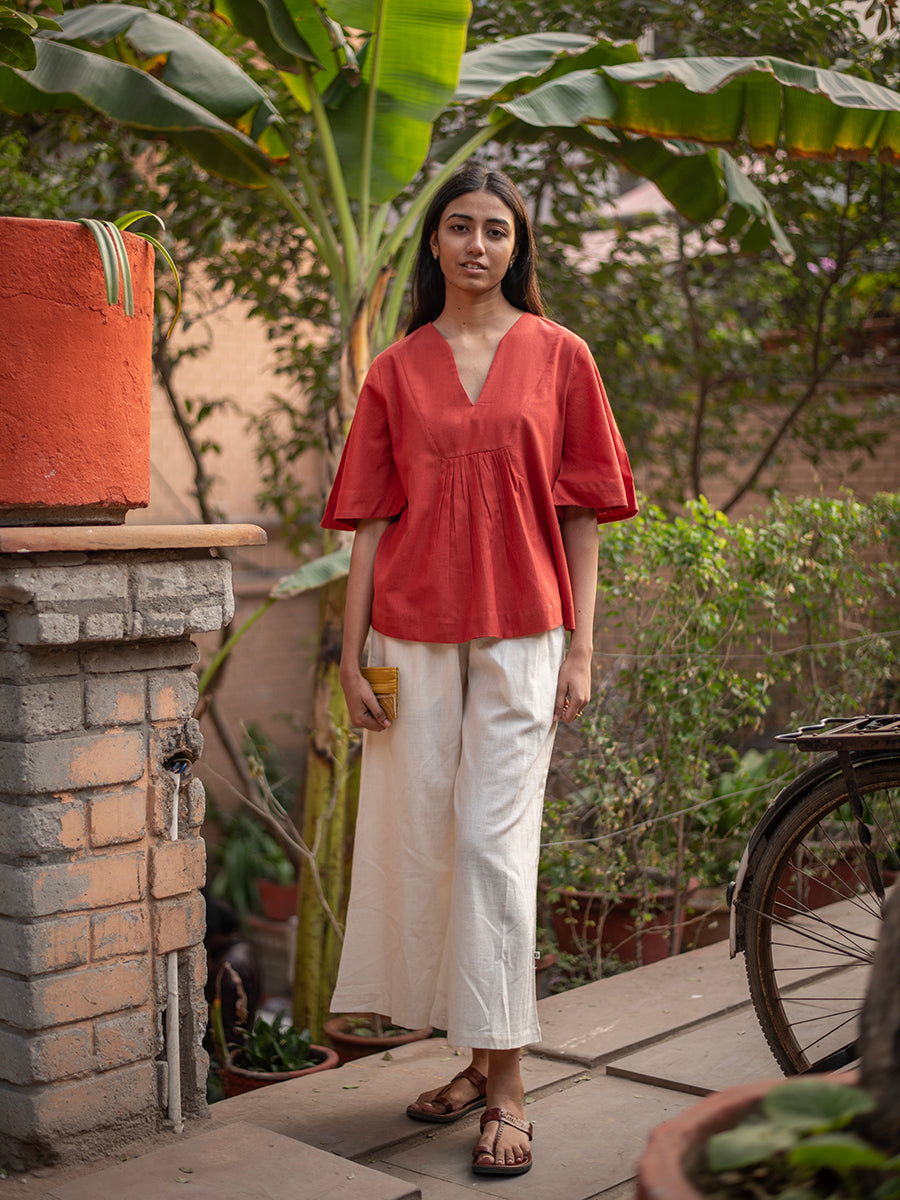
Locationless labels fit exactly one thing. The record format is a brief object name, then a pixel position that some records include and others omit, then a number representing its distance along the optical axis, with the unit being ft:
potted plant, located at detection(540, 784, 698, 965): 13.34
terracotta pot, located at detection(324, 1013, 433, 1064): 11.32
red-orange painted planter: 7.55
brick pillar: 7.59
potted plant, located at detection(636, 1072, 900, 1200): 3.90
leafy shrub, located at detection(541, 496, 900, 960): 13.34
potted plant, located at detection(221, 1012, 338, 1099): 11.31
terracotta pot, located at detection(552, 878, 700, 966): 13.76
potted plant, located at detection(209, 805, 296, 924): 24.97
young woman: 8.23
